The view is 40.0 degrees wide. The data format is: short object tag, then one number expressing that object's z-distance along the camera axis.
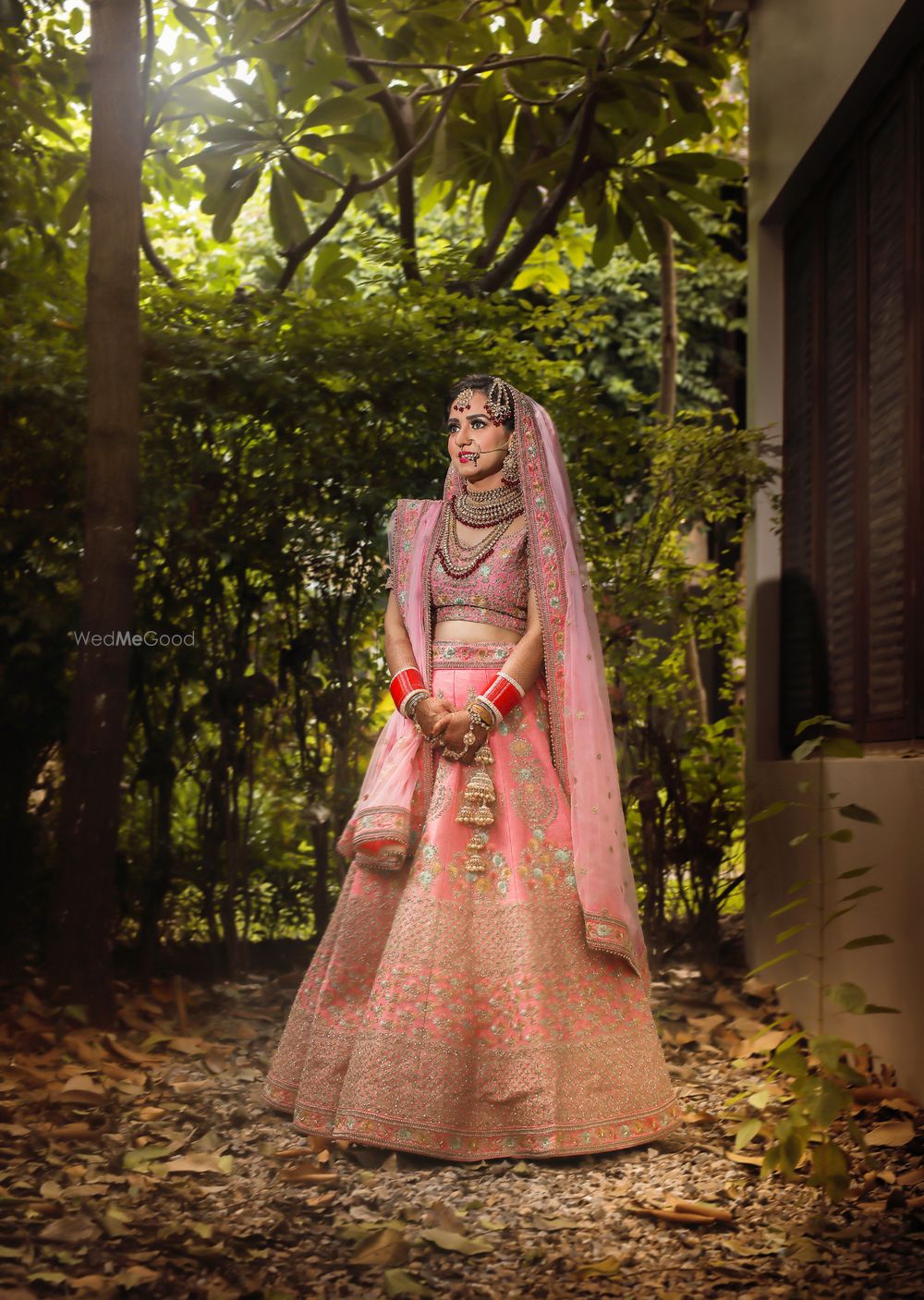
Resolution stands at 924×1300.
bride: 2.87
